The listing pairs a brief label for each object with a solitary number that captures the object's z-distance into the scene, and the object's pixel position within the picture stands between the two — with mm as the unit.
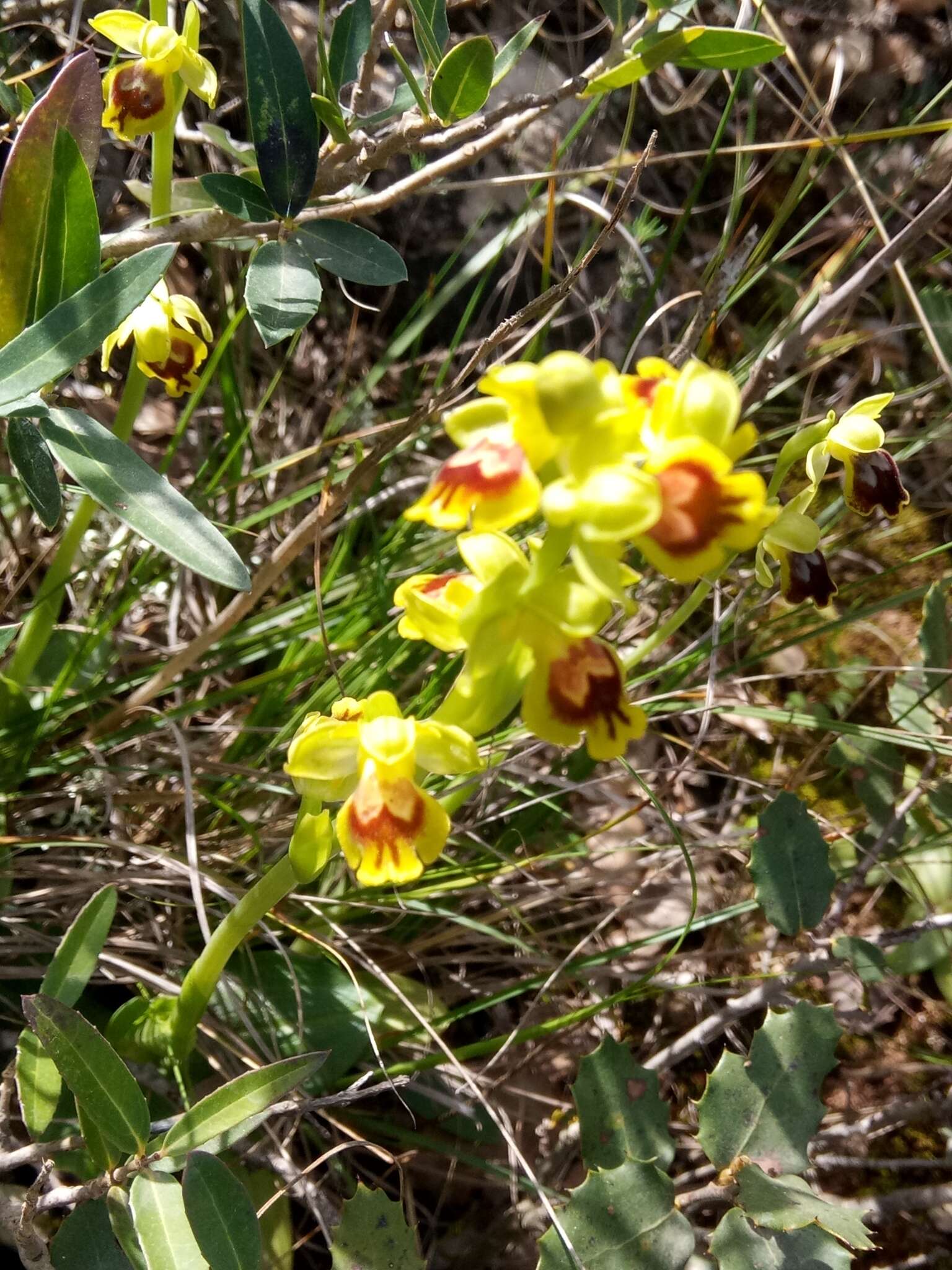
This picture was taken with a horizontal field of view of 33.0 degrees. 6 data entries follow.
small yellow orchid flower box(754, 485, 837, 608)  243
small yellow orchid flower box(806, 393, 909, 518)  249
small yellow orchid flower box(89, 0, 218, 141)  253
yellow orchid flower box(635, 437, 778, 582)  190
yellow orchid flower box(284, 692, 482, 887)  212
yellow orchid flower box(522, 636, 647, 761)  202
